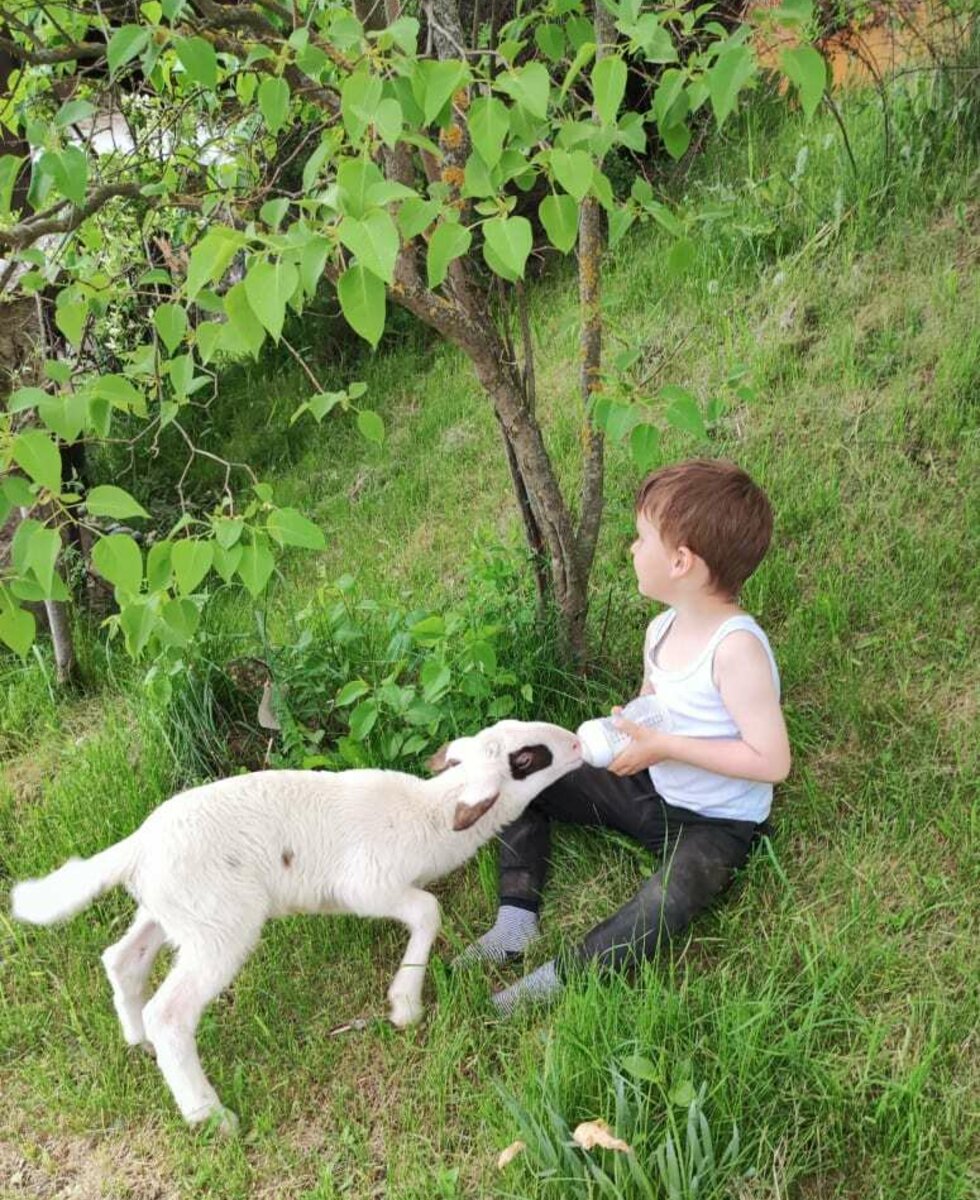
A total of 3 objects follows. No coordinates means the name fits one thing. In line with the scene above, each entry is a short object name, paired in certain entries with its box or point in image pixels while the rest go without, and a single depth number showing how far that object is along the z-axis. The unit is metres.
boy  2.31
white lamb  2.18
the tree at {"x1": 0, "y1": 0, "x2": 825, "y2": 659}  1.65
